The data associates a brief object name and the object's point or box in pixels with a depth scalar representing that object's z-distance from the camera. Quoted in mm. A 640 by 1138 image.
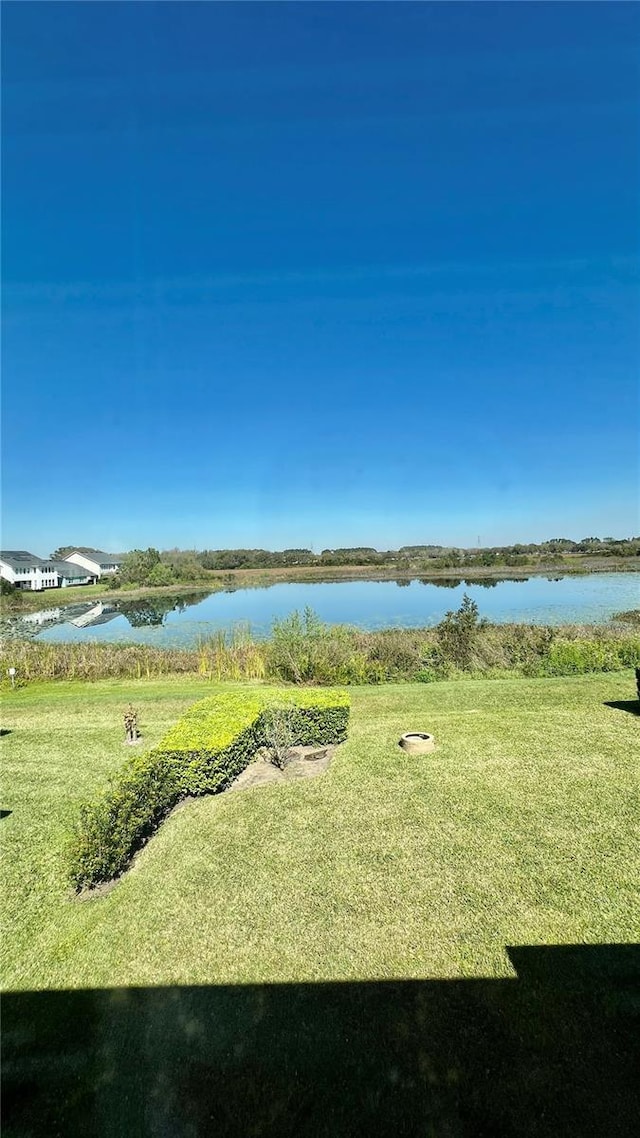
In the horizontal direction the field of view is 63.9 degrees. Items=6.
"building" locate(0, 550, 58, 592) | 57469
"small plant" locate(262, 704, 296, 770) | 7480
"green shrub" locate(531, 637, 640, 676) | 13070
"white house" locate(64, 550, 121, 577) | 80750
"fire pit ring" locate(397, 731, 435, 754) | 7594
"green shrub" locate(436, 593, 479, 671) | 14390
